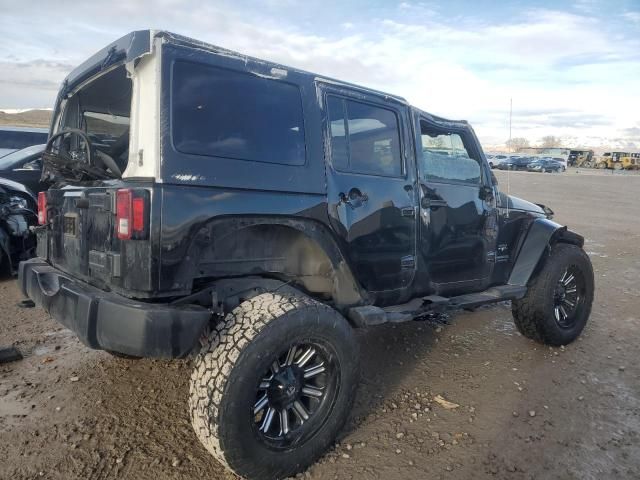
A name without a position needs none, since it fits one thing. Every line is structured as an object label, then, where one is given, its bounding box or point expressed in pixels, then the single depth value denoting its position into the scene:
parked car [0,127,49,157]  9.20
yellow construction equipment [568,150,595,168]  59.19
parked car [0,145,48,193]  7.14
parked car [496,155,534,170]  46.84
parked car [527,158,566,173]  44.61
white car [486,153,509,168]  44.75
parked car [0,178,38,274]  5.89
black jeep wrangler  2.45
